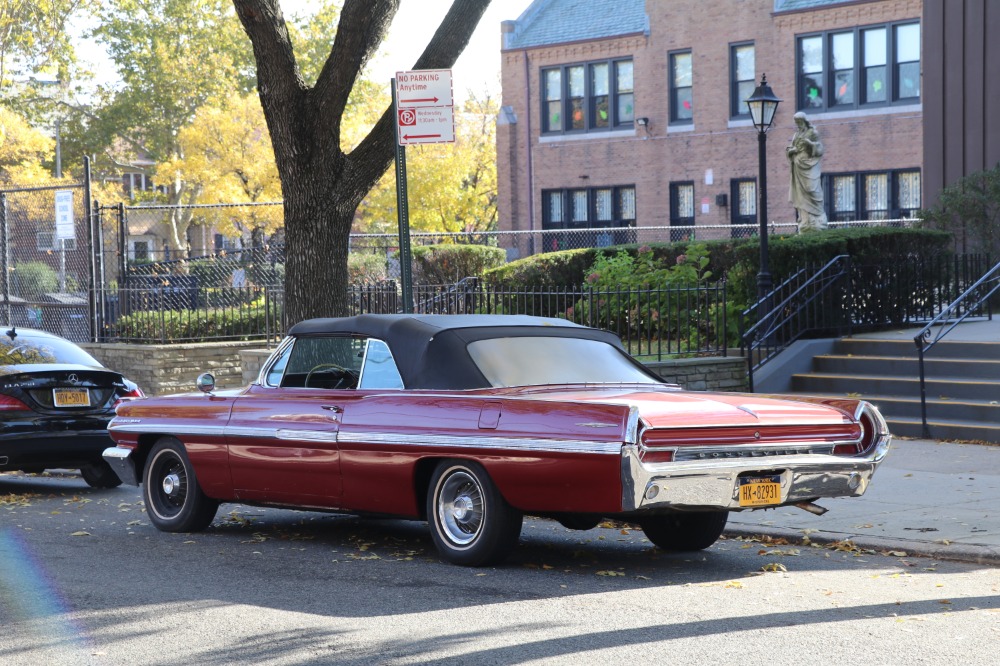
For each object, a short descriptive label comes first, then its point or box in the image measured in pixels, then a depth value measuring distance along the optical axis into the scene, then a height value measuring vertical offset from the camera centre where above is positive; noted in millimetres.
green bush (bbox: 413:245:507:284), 28500 -15
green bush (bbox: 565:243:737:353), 16547 -560
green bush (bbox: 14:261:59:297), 23406 -97
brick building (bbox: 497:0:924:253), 34969 +4085
